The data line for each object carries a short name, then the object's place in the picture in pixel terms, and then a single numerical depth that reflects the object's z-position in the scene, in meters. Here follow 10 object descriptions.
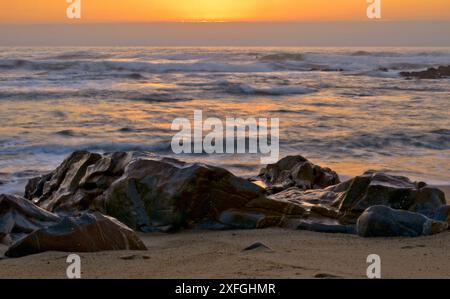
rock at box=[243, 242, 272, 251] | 4.72
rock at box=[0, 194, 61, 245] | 5.36
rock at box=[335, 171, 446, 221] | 6.08
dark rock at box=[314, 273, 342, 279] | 3.67
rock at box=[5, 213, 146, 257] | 4.57
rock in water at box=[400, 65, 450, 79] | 38.12
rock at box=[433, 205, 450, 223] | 5.73
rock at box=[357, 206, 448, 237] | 5.33
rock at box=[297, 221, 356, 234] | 5.68
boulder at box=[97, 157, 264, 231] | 5.99
